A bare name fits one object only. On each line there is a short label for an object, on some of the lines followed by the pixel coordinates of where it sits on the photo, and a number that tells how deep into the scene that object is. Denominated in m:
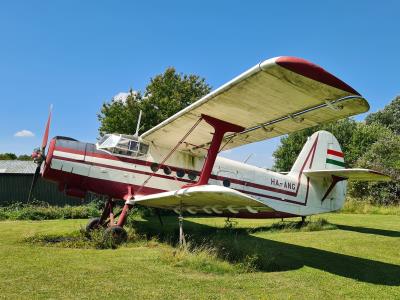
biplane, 6.19
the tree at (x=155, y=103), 21.69
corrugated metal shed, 20.06
